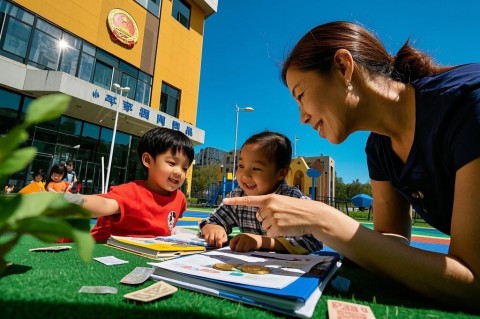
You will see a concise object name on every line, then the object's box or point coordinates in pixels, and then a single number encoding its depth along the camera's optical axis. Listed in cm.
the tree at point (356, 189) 4850
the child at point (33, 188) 512
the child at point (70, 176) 864
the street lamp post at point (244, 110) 1871
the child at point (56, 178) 580
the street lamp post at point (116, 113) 1127
